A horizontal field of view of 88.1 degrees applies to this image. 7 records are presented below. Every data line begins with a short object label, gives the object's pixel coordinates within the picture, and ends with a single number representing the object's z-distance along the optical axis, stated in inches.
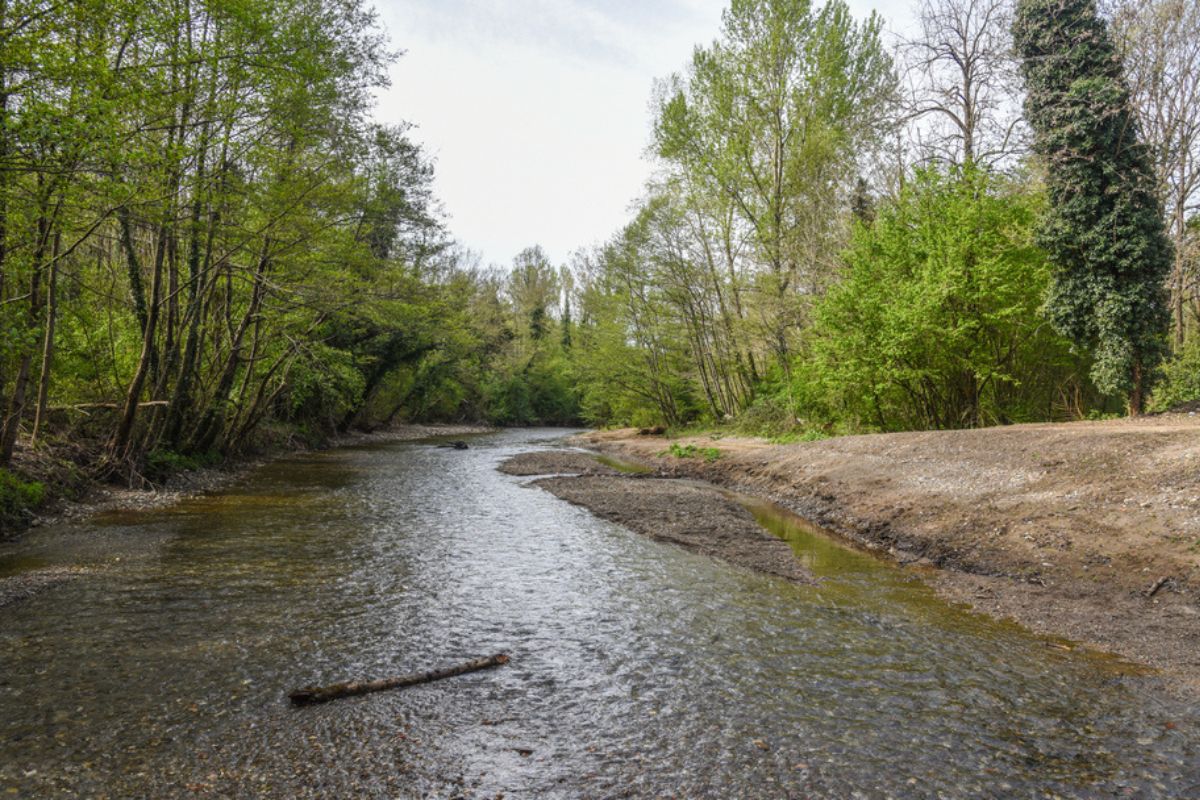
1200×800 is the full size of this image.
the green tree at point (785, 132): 971.3
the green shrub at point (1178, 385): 590.6
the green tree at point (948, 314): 674.2
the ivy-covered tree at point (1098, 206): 605.6
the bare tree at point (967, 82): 743.6
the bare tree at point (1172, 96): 668.1
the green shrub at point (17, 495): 363.3
